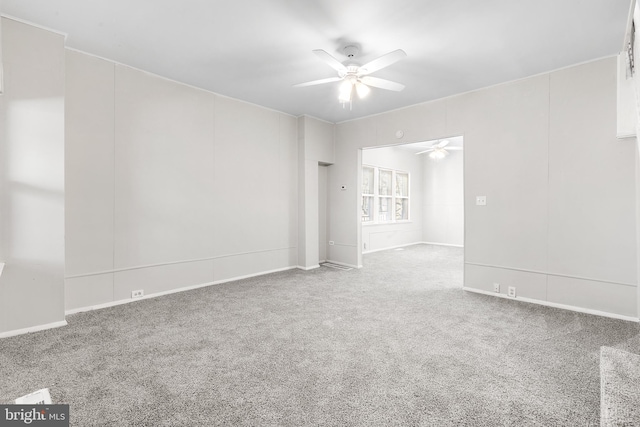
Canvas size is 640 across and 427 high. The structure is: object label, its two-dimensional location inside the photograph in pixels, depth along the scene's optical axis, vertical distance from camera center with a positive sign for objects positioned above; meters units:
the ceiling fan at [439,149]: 7.43 +1.50
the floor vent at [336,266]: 5.82 -1.11
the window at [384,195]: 8.16 +0.38
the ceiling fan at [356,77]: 2.97 +1.40
